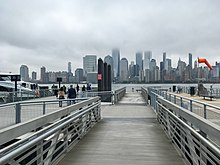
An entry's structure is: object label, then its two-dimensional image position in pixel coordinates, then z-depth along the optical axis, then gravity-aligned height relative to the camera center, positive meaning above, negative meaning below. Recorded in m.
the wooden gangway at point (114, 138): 4.30 -1.43
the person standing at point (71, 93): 17.93 -0.38
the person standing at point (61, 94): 19.12 -0.47
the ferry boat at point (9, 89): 17.50 -0.16
